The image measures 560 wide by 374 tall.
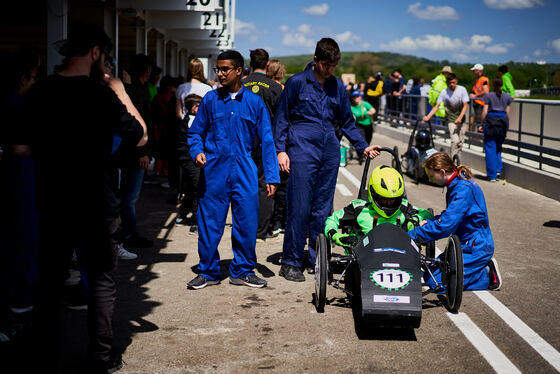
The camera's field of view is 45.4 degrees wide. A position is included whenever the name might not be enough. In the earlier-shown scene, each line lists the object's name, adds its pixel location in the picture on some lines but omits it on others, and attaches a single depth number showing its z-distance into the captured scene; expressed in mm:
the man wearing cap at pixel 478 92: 17328
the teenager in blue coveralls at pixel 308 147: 6480
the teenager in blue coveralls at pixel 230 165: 6137
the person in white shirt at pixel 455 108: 14867
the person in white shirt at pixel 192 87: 9781
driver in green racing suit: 5516
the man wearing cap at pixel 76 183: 3848
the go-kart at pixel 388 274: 4770
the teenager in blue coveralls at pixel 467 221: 5824
